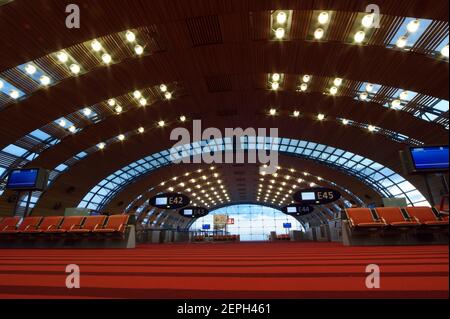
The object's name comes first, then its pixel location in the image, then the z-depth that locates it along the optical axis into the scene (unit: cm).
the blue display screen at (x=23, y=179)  1084
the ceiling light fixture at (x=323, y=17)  940
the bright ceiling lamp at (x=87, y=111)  1617
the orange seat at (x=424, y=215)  720
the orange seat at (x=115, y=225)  897
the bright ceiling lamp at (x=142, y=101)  1532
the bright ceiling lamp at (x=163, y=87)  1469
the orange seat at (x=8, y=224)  962
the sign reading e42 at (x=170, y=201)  1689
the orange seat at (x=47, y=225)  926
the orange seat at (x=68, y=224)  927
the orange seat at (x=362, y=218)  751
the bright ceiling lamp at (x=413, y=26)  902
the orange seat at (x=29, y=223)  955
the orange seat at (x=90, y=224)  909
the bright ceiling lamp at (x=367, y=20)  920
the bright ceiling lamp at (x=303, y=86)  1434
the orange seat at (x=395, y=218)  737
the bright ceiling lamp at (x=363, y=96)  1392
